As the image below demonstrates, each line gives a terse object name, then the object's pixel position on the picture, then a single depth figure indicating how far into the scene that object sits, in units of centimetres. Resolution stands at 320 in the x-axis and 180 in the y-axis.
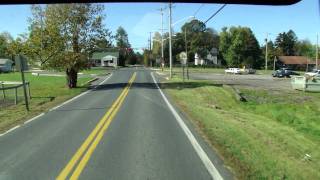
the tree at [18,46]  2226
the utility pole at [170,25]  3007
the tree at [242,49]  6289
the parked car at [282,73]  3858
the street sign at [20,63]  1331
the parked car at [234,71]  4632
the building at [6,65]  5525
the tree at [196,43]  7114
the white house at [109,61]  7860
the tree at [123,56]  8135
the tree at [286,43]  8105
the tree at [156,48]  7878
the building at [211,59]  7494
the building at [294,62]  7111
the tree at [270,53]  6618
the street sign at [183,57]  2280
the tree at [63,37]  2219
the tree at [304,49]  8606
